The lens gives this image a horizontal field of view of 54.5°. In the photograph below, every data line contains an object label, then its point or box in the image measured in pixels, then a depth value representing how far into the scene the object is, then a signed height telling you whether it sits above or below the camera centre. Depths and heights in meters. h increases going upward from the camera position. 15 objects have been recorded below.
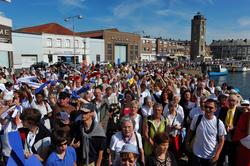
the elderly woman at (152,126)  4.32 -1.21
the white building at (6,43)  33.91 +2.33
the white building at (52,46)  45.34 +2.86
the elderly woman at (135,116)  4.62 -1.08
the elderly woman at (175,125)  4.75 -1.27
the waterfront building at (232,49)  164.50 +7.81
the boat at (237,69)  76.44 -2.62
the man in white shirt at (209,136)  3.86 -1.20
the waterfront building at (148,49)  90.48 +4.28
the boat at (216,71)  60.22 -2.64
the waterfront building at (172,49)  99.12 +5.13
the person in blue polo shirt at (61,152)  3.00 -1.18
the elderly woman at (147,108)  5.39 -1.07
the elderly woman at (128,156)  2.91 -1.15
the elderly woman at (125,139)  3.52 -1.16
